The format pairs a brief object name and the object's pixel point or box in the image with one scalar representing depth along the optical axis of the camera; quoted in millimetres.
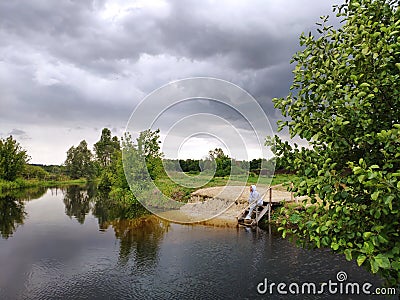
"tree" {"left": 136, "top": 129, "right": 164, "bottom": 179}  25828
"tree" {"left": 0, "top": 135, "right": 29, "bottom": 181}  48688
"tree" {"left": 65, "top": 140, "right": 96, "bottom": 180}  80750
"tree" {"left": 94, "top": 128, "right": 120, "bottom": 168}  69631
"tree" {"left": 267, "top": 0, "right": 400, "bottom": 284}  2586
